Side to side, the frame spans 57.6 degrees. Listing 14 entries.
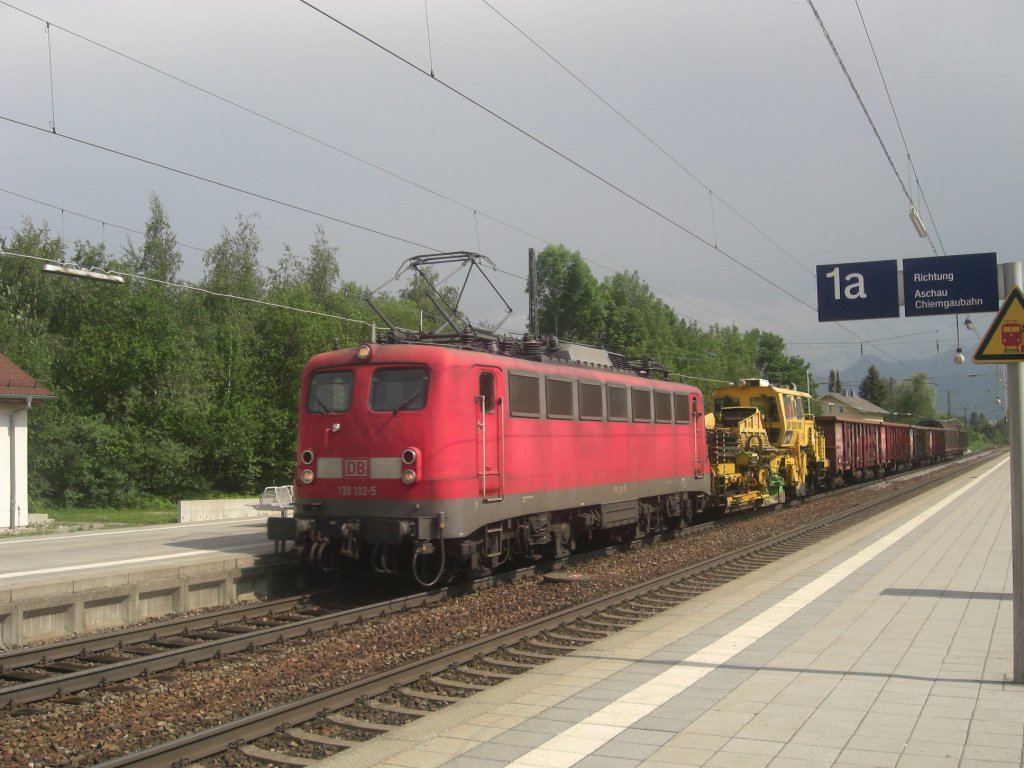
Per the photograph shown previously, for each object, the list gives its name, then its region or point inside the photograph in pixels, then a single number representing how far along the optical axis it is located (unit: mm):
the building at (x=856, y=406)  91244
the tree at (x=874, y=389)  134125
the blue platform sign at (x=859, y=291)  14453
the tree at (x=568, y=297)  61594
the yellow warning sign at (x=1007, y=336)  6551
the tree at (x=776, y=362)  96562
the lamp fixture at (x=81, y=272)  15383
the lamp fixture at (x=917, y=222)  16156
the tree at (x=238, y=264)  50094
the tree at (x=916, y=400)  121375
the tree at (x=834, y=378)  114250
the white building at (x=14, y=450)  22109
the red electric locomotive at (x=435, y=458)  11359
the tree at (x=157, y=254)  49969
